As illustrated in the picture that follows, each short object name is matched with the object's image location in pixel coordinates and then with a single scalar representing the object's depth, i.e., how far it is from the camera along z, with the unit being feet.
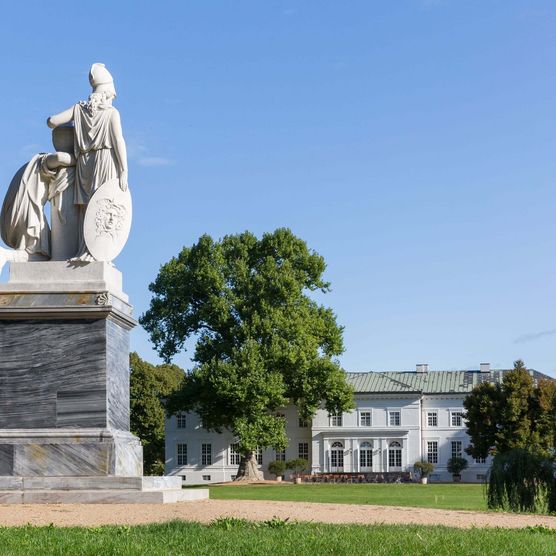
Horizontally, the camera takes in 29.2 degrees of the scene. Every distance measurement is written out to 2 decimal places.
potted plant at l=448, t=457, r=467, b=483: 311.06
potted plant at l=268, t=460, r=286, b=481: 297.33
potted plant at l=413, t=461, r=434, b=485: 305.79
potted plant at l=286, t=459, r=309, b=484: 302.45
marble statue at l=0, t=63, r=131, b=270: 52.19
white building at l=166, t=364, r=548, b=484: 317.71
